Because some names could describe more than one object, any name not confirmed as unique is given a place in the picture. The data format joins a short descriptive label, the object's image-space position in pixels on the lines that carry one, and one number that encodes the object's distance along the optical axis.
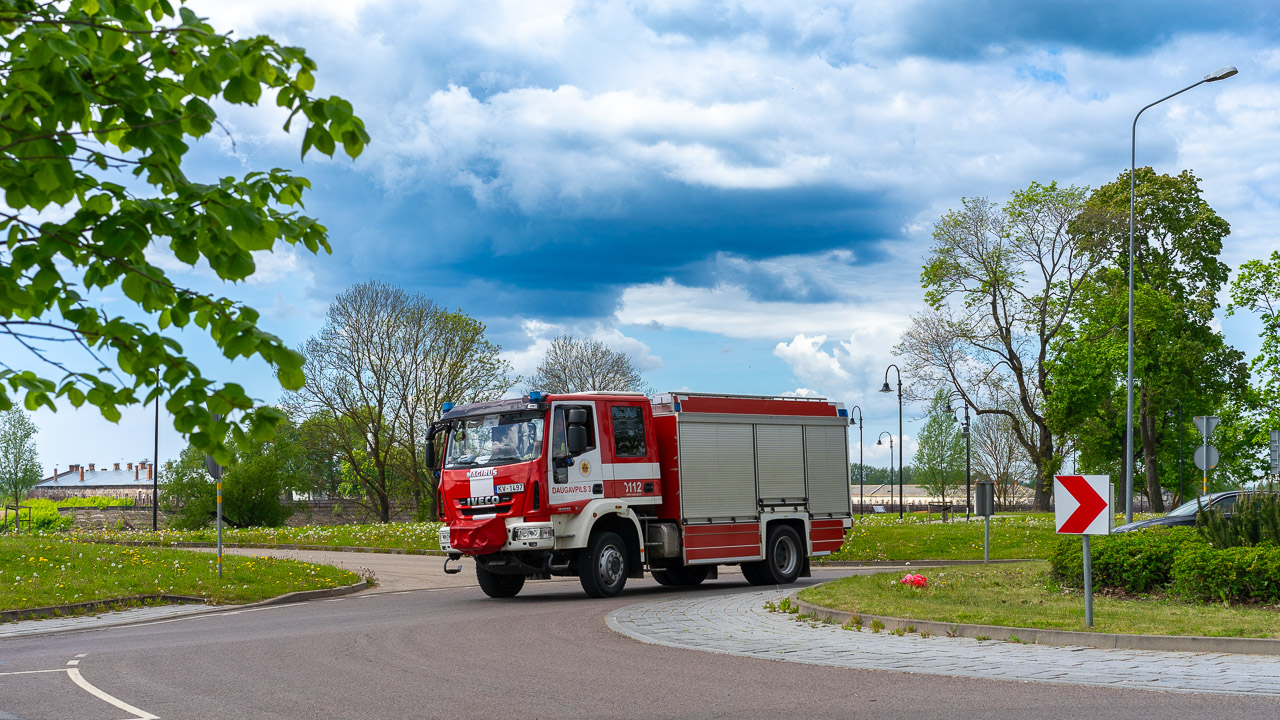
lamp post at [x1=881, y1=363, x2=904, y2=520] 52.44
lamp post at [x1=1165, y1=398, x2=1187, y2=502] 45.90
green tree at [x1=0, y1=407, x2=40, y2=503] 115.56
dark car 20.72
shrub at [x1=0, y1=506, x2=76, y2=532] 73.82
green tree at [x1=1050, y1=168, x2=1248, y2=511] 43.84
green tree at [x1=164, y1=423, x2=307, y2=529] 53.47
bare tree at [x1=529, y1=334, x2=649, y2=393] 59.22
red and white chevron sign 11.06
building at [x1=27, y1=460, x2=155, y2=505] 132.68
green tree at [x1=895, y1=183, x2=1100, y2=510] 44.53
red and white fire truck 16.47
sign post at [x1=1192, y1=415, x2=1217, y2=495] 26.14
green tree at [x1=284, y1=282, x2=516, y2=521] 50.25
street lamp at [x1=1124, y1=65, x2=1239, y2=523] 27.52
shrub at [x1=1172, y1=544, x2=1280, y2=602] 12.65
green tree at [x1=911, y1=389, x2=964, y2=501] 87.88
